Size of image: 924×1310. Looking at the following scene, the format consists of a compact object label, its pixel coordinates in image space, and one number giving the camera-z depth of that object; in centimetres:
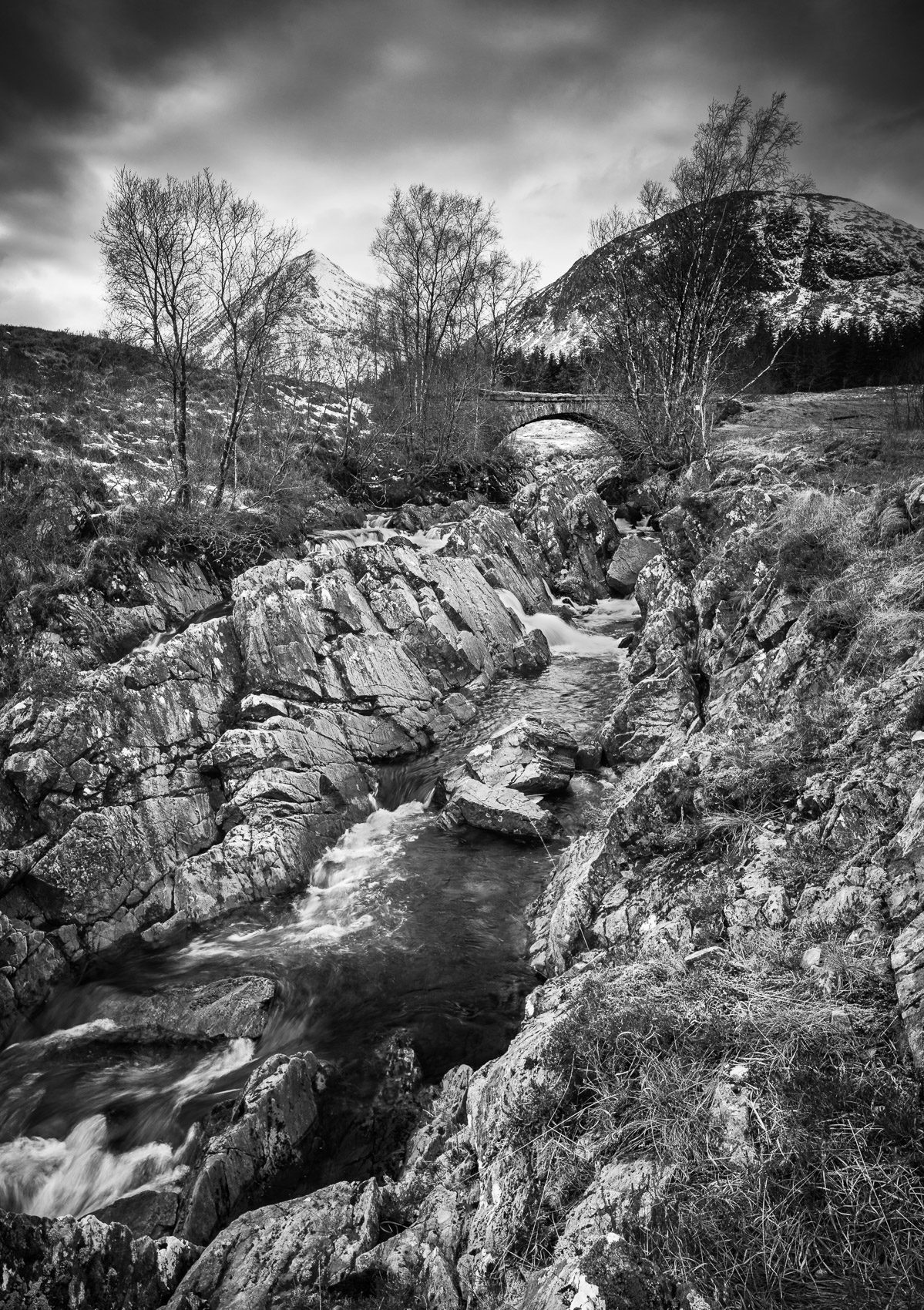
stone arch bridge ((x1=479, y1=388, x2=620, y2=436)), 3478
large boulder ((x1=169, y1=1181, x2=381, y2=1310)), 402
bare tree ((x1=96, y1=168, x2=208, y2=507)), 1950
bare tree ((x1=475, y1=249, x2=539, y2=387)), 3597
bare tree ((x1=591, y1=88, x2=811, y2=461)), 2316
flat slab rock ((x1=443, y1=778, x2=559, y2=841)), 1136
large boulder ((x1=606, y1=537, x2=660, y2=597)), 2470
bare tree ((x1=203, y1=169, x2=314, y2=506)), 2080
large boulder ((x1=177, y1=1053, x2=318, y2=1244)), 536
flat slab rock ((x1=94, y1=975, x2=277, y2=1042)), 820
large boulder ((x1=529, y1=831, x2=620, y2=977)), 668
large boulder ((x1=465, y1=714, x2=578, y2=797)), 1216
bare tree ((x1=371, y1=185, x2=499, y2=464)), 2948
